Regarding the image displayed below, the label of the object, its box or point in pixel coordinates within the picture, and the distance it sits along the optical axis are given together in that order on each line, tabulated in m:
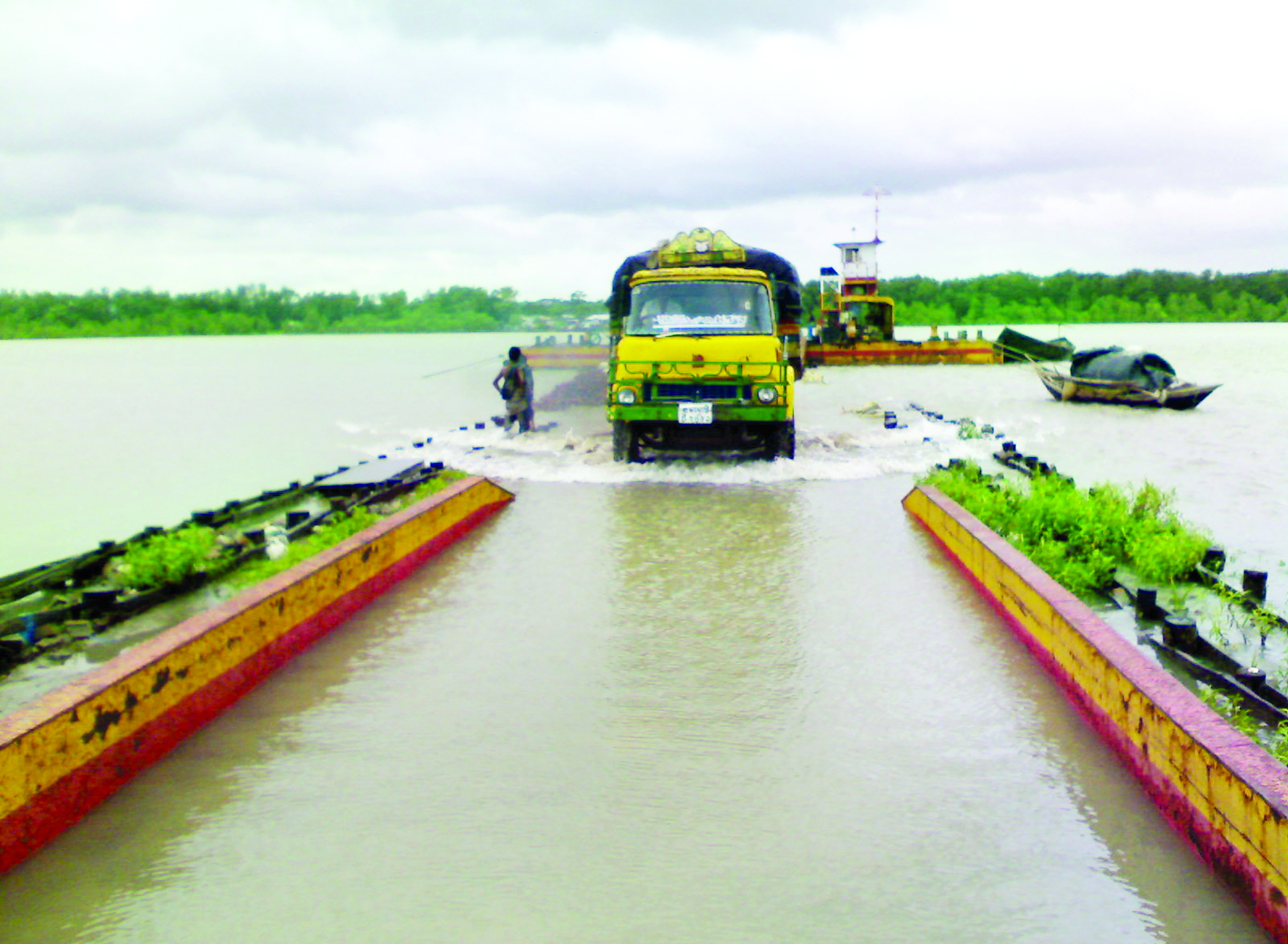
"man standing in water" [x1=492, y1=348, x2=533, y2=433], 20.91
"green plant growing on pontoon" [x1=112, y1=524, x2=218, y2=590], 8.59
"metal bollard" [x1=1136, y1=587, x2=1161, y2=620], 7.07
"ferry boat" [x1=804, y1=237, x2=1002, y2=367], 55.16
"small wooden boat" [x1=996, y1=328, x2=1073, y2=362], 59.03
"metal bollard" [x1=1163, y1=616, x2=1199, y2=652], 6.26
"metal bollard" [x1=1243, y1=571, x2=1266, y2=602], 7.36
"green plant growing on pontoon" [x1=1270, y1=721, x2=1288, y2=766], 4.31
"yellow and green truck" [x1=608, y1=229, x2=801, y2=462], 14.23
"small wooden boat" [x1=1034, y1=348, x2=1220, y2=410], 30.86
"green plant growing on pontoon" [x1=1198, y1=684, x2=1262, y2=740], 4.94
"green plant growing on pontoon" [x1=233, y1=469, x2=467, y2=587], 8.19
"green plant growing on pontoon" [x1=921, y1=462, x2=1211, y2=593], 8.15
